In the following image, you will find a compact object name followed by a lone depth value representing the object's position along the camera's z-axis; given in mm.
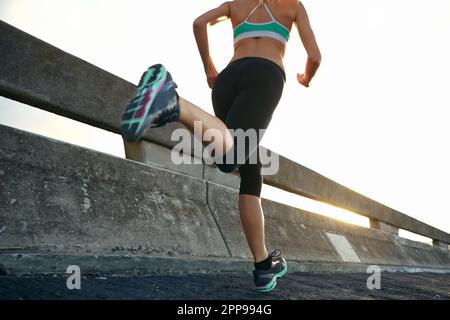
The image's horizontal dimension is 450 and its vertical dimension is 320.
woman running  1973
